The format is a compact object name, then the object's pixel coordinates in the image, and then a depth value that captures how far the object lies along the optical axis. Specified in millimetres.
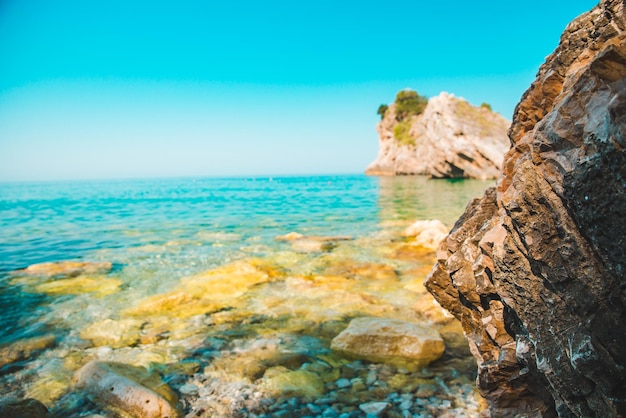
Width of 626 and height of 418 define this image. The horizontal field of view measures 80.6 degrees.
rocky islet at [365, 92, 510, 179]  69750
